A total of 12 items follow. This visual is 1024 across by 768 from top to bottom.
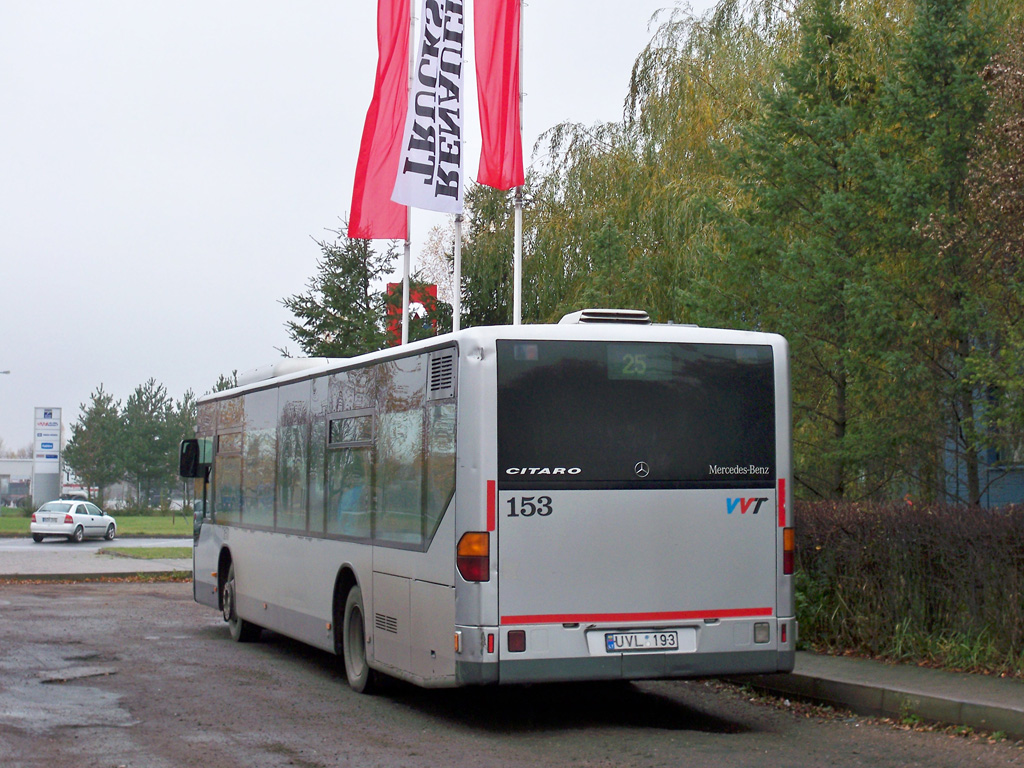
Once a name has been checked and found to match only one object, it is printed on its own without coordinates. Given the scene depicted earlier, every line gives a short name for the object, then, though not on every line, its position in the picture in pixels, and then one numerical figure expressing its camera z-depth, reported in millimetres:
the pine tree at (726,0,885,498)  13852
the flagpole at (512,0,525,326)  19064
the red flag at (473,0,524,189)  19500
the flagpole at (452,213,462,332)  19078
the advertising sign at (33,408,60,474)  60250
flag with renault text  19188
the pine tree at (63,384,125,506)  93875
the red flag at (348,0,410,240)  20438
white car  46781
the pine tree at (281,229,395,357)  33125
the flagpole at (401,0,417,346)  20755
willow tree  20812
